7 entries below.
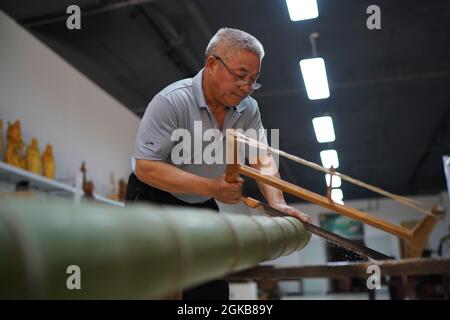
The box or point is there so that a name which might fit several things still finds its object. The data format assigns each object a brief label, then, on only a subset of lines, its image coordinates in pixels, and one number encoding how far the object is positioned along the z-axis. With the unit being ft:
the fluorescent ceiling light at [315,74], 9.40
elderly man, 3.80
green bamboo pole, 1.04
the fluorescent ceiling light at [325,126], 12.86
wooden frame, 3.04
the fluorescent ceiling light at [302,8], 6.45
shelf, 7.82
